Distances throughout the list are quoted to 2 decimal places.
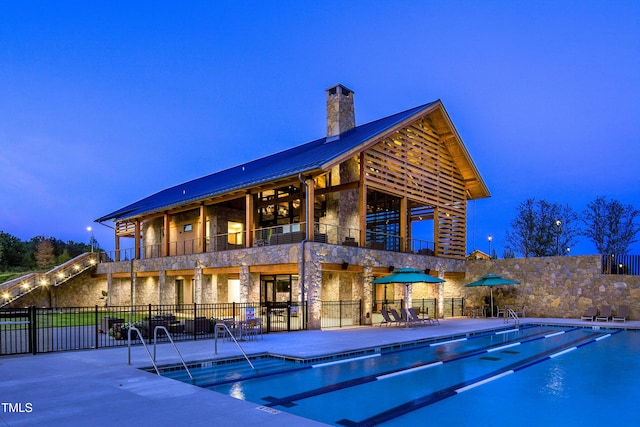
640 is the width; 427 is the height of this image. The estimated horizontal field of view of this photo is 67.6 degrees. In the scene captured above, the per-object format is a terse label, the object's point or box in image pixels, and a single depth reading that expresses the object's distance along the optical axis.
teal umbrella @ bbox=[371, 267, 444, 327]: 19.11
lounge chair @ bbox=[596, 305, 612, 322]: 22.99
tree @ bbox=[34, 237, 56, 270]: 54.06
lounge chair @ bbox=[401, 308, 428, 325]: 20.20
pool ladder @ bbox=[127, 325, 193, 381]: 9.60
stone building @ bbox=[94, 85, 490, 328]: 20.06
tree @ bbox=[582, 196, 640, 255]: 41.47
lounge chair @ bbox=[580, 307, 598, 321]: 23.20
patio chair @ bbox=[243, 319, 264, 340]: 14.90
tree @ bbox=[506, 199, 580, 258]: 42.91
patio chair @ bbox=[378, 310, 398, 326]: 19.82
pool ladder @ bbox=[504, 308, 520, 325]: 20.66
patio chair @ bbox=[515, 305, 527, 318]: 25.45
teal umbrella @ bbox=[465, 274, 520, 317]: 22.16
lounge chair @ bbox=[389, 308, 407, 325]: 19.75
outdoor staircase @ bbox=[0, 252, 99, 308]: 28.61
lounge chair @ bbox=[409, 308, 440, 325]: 20.38
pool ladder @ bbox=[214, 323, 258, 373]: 10.65
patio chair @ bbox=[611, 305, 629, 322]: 22.53
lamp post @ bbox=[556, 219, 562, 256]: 41.55
